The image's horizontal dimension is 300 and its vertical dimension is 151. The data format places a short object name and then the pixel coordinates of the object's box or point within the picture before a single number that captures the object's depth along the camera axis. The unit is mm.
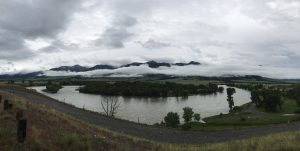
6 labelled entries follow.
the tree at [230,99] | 69153
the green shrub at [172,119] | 38812
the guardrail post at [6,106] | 8693
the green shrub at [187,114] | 44940
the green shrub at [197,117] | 47543
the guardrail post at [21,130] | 5829
